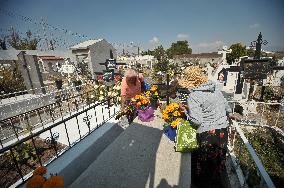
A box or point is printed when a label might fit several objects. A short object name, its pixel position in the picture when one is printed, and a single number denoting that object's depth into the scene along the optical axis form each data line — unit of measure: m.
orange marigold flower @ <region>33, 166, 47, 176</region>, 1.48
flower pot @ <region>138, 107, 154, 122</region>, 3.21
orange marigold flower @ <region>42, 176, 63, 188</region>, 1.33
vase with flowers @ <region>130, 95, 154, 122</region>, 3.22
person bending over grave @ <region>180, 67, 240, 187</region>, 2.23
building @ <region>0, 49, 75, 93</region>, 6.29
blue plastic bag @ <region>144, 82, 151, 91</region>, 4.20
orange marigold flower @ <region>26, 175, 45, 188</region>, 1.36
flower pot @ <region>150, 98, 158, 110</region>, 3.86
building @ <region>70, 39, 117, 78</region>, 8.60
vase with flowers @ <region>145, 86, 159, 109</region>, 3.83
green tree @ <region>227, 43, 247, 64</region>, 27.97
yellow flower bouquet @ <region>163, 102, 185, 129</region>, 2.57
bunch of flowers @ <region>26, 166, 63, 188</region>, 1.34
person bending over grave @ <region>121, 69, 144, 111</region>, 3.43
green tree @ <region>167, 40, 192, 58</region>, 55.79
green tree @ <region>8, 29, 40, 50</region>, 25.68
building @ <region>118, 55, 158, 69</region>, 18.44
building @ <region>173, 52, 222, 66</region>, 32.83
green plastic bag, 2.26
